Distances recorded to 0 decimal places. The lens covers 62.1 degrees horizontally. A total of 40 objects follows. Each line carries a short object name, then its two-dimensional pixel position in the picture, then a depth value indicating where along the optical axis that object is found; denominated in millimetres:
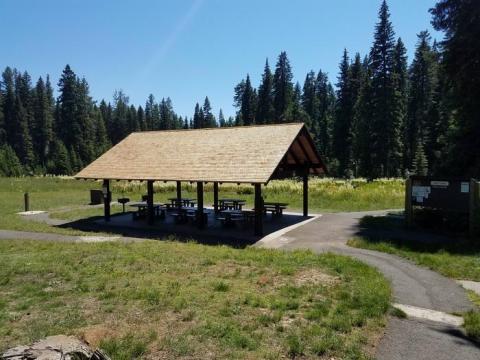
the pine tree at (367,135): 46931
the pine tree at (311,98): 85281
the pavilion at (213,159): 16500
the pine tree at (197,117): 100775
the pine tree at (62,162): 65000
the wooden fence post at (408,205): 16625
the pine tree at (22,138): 80875
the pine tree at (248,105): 82938
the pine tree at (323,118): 72688
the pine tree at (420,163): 44006
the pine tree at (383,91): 45594
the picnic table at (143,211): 21027
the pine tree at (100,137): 80375
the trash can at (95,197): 28906
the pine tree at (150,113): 106938
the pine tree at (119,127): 100125
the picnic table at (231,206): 21938
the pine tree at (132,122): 98938
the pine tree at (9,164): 61219
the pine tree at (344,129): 60219
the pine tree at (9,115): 84375
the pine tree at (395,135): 45844
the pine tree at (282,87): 73312
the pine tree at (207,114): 99438
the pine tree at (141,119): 103375
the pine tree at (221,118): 147762
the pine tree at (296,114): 70188
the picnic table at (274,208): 20594
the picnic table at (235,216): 18031
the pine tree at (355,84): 59688
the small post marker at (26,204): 24300
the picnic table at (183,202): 23611
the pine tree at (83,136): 73688
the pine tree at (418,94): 58531
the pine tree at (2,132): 84312
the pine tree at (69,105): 73500
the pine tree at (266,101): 75062
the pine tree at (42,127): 86375
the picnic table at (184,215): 19556
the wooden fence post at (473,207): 14578
